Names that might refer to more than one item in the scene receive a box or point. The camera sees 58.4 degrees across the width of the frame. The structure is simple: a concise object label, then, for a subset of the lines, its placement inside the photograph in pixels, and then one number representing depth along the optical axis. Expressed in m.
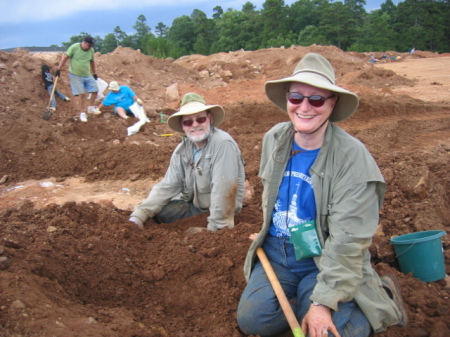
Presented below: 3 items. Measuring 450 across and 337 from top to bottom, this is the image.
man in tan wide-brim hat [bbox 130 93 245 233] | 3.79
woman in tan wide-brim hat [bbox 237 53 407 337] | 2.20
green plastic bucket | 3.12
